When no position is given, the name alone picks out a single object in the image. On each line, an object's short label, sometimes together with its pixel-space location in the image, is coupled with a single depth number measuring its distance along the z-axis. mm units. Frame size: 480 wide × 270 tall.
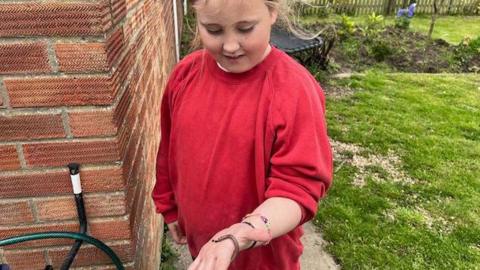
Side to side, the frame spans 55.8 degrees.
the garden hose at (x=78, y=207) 1355
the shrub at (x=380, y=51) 7668
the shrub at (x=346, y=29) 8438
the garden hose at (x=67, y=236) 1324
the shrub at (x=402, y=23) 9445
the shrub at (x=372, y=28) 8117
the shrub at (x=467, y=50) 7863
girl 1155
